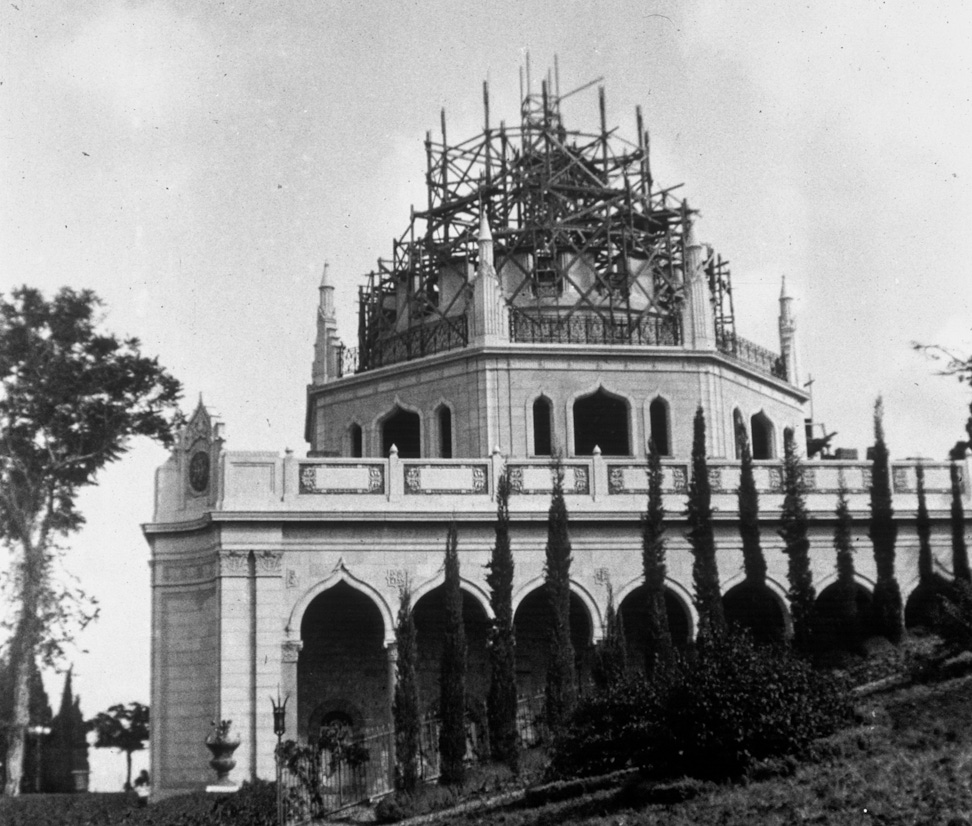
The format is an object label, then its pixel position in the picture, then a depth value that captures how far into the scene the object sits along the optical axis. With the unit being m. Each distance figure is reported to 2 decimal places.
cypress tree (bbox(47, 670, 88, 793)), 52.72
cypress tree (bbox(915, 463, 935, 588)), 39.72
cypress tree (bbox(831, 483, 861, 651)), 38.16
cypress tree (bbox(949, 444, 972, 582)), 39.62
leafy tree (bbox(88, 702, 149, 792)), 61.50
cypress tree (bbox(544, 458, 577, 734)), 34.25
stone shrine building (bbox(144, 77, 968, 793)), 37.19
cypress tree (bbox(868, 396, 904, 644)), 38.25
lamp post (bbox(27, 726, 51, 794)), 47.78
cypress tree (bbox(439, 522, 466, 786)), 32.94
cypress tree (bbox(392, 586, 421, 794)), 32.59
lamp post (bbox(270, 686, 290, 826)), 31.32
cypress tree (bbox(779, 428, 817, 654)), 37.16
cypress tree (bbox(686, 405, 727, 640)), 37.16
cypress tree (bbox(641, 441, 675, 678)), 36.41
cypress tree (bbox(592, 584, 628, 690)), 34.75
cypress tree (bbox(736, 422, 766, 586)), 38.56
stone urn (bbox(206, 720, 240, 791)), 33.72
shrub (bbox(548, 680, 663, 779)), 27.02
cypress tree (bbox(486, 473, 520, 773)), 33.38
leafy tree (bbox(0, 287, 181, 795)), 43.38
